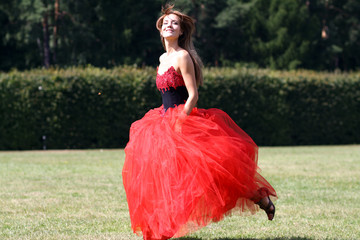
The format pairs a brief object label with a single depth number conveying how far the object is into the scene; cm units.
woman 799
